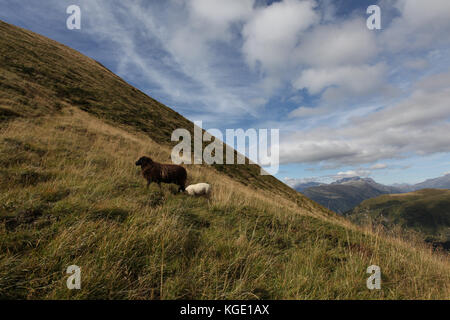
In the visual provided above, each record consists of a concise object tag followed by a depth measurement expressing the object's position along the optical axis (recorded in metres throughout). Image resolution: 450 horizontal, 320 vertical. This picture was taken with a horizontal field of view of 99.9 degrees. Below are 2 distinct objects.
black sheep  6.44
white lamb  6.48
